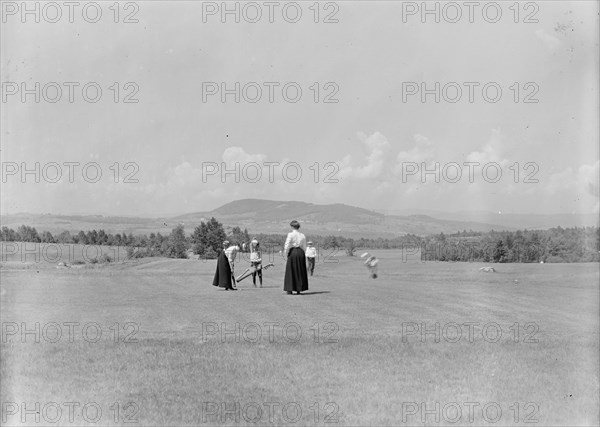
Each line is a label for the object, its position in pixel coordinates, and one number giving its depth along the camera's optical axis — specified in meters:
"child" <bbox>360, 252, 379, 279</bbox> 42.58
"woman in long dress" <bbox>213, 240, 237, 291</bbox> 29.66
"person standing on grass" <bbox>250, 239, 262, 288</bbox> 31.08
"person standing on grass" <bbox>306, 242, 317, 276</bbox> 39.08
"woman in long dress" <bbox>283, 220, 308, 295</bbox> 26.52
